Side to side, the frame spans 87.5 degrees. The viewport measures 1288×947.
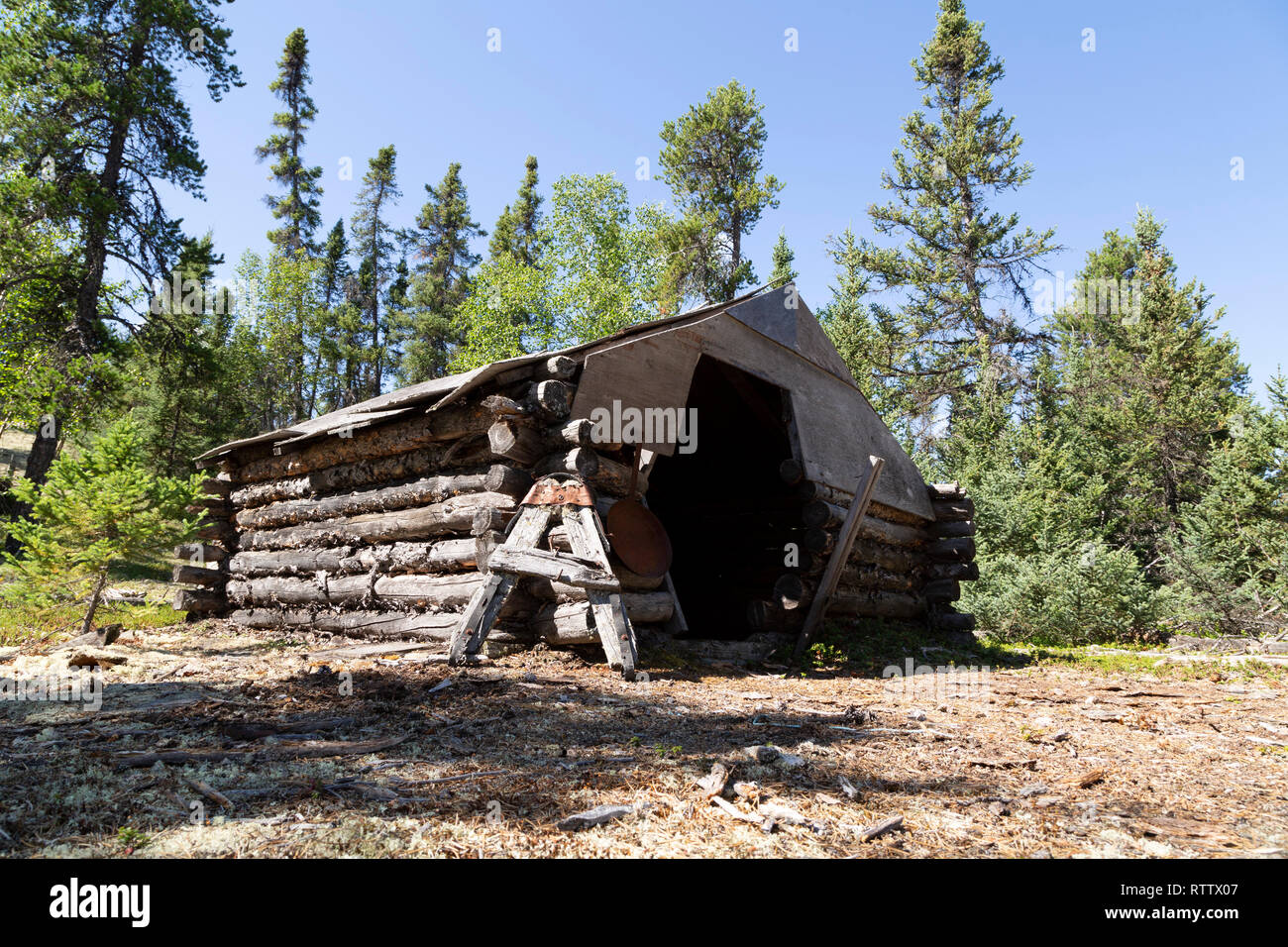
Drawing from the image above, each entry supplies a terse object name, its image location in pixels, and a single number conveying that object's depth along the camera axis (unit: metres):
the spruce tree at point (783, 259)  30.42
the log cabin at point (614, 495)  7.38
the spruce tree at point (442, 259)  40.97
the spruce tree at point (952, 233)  24.81
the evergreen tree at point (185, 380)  19.81
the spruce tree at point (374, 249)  41.72
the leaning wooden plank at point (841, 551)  9.52
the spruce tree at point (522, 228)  39.81
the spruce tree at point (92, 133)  17.12
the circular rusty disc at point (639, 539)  7.85
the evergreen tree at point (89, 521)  7.60
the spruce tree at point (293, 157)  35.88
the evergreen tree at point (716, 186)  29.44
